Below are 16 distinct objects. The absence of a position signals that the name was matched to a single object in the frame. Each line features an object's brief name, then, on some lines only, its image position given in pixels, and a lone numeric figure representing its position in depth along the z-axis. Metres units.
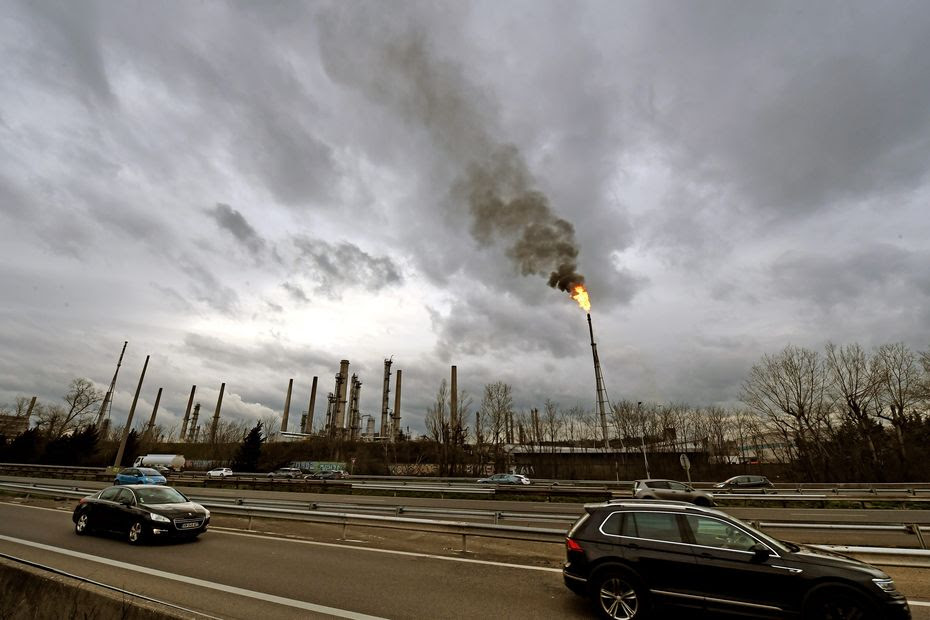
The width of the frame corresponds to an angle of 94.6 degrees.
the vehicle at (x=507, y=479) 34.59
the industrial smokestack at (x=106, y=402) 50.75
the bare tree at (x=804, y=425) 38.09
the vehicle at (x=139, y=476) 25.30
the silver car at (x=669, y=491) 18.25
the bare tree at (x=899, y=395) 36.94
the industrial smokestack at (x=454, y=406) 54.66
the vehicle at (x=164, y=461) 55.94
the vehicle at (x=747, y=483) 30.73
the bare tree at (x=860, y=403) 37.09
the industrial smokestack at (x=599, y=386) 46.78
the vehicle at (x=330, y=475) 42.67
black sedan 10.50
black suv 5.07
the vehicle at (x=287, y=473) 45.93
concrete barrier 3.86
